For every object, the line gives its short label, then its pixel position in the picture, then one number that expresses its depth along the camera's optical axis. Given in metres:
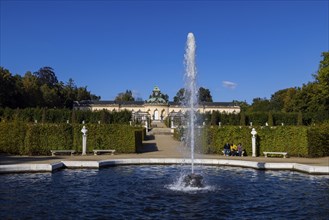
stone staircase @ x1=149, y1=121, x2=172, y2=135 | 53.97
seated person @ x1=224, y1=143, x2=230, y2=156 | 24.36
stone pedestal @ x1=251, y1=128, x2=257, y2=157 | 23.97
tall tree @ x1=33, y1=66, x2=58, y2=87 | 112.79
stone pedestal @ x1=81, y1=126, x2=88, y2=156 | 23.97
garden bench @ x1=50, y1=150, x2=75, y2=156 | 23.67
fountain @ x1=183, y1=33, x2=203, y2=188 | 15.59
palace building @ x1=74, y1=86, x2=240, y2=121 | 108.31
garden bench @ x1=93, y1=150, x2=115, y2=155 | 24.11
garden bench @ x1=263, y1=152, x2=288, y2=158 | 23.37
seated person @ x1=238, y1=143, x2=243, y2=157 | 24.21
